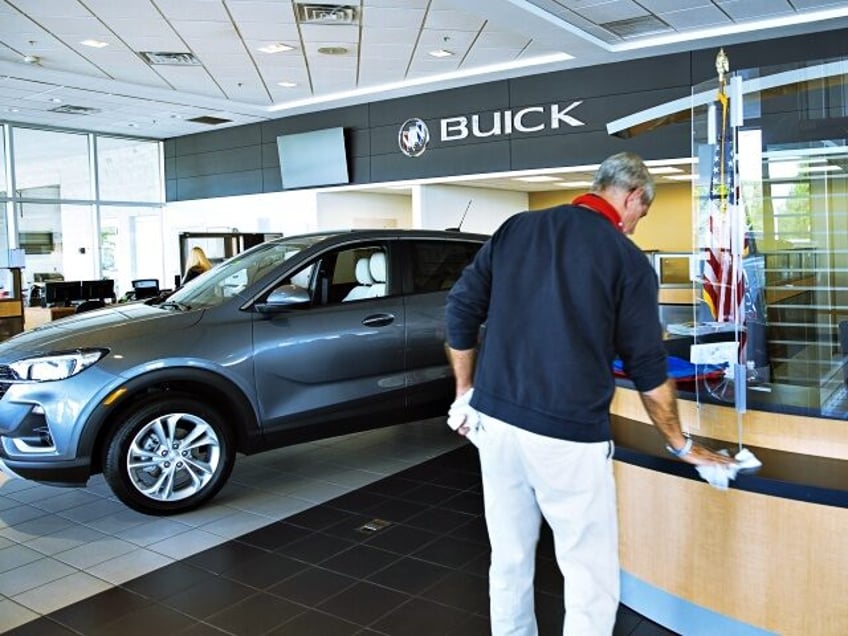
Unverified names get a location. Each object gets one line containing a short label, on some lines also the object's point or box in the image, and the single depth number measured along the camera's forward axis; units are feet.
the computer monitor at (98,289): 35.27
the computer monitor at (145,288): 33.56
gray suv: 12.29
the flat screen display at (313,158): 39.04
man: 6.14
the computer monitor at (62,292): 34.04
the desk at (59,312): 33.68
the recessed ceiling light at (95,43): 27.81
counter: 6.93
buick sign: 31.73
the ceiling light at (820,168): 12.29
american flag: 8.47
